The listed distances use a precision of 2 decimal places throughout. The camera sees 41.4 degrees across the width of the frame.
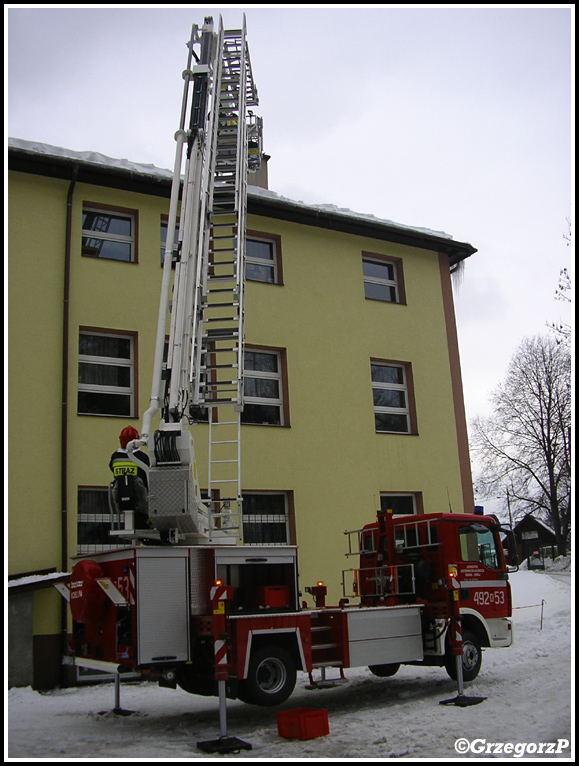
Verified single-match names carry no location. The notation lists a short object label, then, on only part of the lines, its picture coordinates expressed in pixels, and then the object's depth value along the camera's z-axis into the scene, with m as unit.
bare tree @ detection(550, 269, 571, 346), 21.66
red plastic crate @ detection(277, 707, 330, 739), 7.52
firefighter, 8.44
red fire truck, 7.99
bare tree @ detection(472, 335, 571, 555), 39.16
